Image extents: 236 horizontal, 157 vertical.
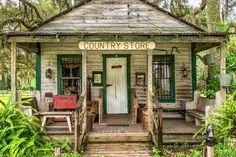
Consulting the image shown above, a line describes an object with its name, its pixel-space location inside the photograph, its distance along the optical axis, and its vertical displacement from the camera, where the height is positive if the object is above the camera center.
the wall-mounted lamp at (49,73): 7.06 +0.19
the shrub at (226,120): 3.77 -0.85
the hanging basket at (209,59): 6.69 +0.62
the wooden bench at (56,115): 5.12 -0.96
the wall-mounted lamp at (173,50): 7.18 +1.00
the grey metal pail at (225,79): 5.14 -0.05
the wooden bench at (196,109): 5.88 -1.06
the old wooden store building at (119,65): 6.96 +0.47
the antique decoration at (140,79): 7.17 -0.05
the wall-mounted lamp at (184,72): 7.14 +0.19
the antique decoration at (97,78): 7.15 +0.00
